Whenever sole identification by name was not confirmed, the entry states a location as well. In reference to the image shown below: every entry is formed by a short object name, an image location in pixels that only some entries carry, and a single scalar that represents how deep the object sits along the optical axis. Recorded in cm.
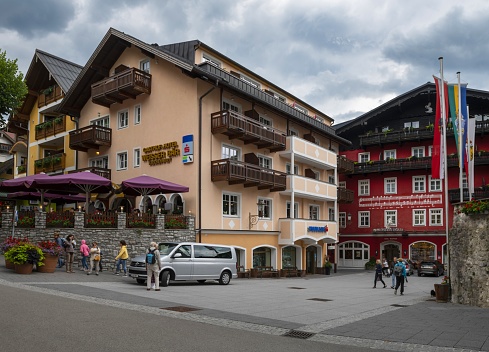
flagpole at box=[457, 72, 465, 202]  2086
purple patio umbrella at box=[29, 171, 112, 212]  2442
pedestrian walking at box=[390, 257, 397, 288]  2557
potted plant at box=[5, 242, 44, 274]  1977
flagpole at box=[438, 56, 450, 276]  2150
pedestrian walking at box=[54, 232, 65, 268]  2293
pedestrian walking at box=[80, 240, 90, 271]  2276
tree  2364
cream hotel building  2895
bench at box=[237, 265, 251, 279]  3022
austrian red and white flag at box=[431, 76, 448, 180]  2158
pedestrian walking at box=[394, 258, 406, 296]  2250
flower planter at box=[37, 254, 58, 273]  2091
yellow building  3722
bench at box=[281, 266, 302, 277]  3418
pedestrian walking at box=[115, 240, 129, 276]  2295
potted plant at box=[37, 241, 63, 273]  2092
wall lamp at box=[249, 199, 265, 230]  3195
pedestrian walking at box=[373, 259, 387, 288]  2647
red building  4556
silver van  2033
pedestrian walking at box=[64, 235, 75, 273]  2195
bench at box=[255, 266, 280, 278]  3175
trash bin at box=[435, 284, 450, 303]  1933
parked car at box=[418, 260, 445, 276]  4000
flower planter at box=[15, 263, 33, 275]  1981
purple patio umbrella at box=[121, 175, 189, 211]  2538
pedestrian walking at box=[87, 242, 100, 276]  2253
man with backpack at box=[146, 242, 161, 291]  1834
